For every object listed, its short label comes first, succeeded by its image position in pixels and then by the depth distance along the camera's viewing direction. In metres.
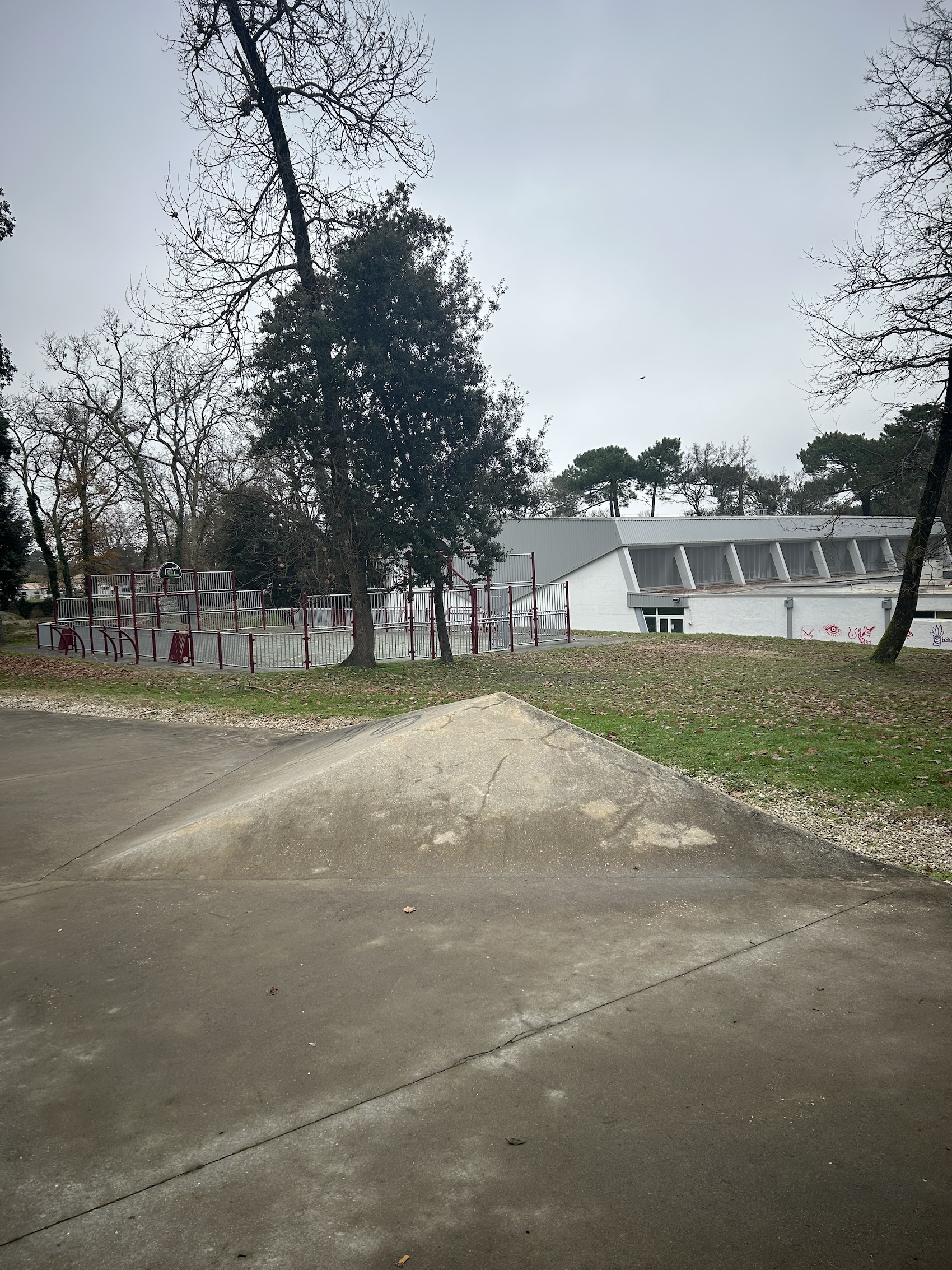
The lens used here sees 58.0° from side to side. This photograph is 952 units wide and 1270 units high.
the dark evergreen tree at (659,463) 77.38
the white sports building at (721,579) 36.47
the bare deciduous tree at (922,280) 16.86
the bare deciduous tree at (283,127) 19.44
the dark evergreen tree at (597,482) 76.75
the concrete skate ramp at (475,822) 6.54
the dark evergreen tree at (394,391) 19.25
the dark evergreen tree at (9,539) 36.75
